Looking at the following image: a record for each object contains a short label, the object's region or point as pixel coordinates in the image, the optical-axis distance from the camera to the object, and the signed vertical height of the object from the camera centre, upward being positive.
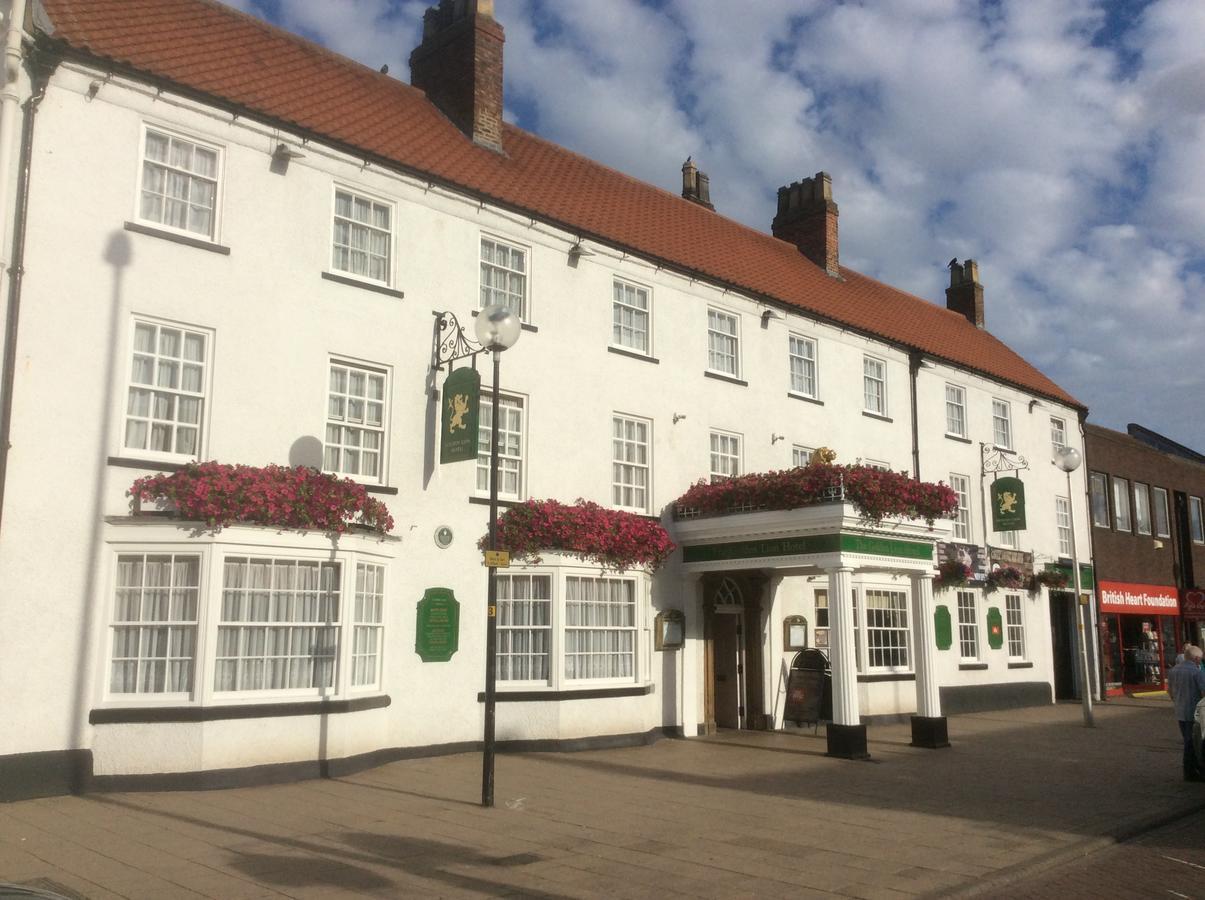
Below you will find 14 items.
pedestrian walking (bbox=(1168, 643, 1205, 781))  13.81 -0.93
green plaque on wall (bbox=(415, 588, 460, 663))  14.52 -0.07
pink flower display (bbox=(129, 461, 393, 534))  11.91 +1.47
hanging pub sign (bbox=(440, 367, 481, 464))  13.64 +2.76
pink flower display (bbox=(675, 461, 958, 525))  15.82 +2.06
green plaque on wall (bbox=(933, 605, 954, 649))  23.53 -0.12
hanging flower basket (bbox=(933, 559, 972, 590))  23.50 +1.12
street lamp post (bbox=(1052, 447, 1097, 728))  21.09 +1.10
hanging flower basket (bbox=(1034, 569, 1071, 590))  26.75 +1.13
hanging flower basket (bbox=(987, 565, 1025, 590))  24.97 +1.10
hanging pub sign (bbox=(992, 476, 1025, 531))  24.44 +2.80
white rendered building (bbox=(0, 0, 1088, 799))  11.65 +3.10
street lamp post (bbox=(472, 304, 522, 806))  10.75 +1.40
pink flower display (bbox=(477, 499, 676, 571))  15.67 +1.36
